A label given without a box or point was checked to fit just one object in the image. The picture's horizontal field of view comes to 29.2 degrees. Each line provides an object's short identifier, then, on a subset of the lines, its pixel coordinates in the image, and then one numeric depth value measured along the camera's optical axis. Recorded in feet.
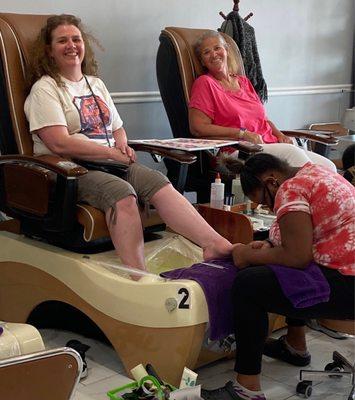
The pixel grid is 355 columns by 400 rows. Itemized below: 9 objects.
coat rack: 13.66
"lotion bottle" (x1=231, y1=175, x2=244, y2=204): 10.46
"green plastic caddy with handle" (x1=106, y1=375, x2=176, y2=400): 6.37
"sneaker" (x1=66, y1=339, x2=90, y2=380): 7.97
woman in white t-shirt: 8.27
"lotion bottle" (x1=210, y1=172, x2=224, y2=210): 9.78
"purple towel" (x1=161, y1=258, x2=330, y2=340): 6.54
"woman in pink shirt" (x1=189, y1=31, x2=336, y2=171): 11.21
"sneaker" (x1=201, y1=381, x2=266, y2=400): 6.89
